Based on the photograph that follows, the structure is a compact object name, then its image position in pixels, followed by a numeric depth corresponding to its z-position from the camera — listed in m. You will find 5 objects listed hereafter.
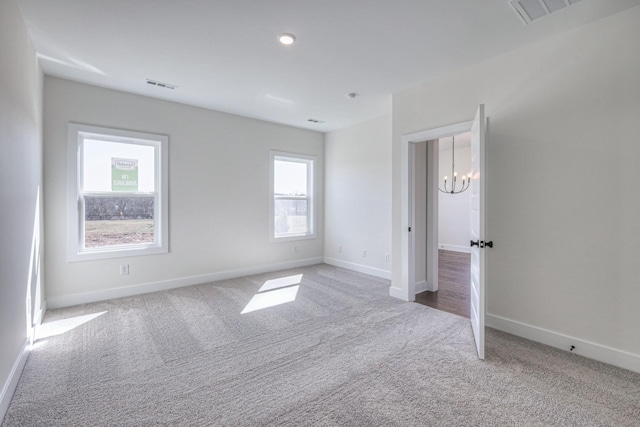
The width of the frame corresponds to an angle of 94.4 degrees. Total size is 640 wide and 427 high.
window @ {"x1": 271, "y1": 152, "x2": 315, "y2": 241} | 5.58
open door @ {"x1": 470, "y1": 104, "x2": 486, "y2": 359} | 2.39
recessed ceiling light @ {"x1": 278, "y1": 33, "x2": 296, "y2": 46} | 2.59
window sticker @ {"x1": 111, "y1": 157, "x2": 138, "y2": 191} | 4.00
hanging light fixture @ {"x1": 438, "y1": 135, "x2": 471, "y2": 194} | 7.98
